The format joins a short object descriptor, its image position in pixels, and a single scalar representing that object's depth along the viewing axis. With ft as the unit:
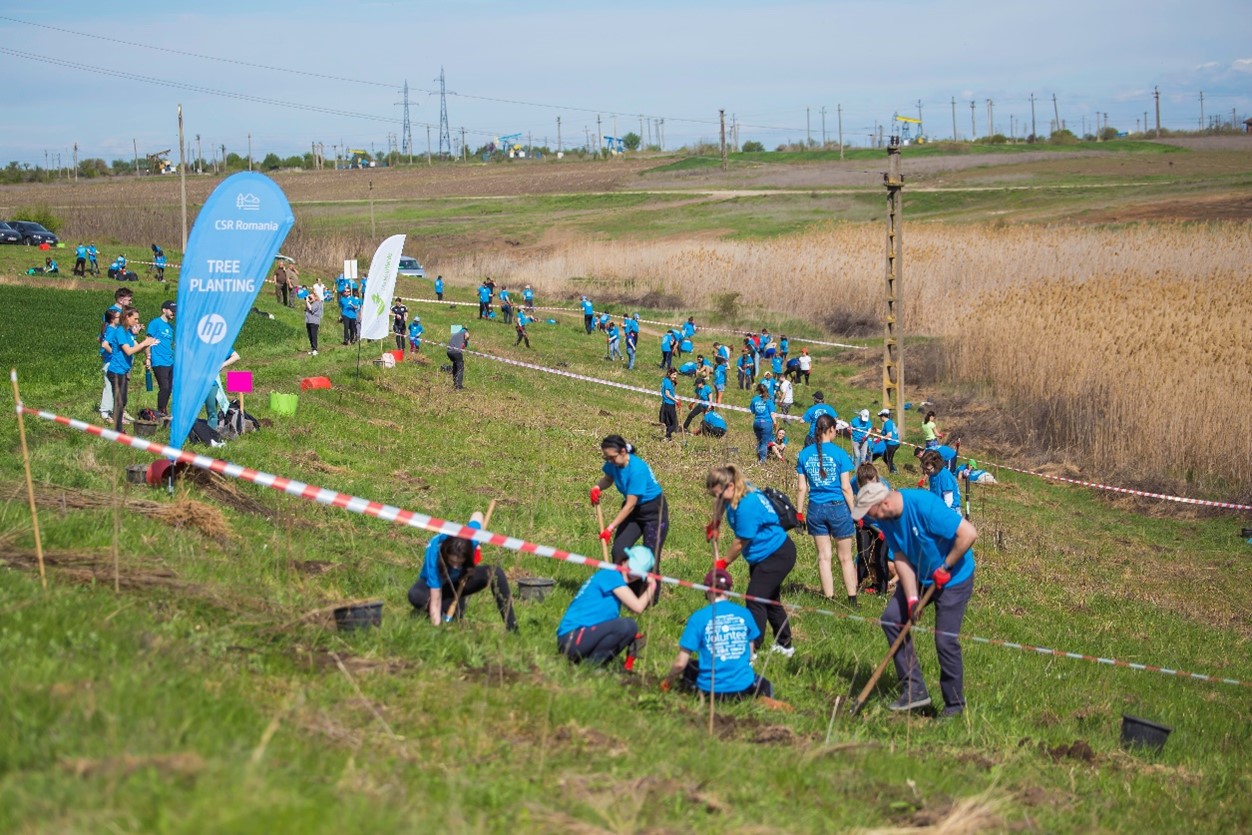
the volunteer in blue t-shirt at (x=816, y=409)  61.31
